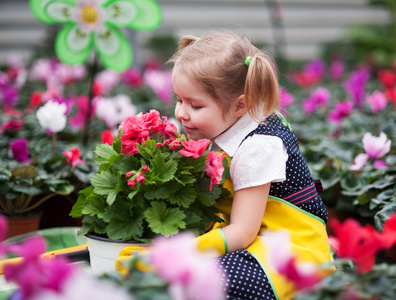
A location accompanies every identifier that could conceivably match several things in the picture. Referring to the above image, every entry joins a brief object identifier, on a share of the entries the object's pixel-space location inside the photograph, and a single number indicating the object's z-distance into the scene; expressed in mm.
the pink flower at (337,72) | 6750
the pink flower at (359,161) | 2486
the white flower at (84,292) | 668
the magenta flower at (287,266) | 777
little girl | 1528
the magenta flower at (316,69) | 6948
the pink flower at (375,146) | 2416
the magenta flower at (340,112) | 3248
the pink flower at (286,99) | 3821
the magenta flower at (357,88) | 4082
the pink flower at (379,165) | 2465
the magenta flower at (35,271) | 739
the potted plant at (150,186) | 1426
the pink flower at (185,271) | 722
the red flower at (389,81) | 4582
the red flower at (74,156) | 2391
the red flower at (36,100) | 3755
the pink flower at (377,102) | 3652
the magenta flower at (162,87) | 4992
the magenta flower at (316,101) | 4047
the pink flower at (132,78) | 6262
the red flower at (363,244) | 877
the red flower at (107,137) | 1922
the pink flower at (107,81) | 5131
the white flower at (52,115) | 2561
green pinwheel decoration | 2867
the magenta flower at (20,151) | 2541
